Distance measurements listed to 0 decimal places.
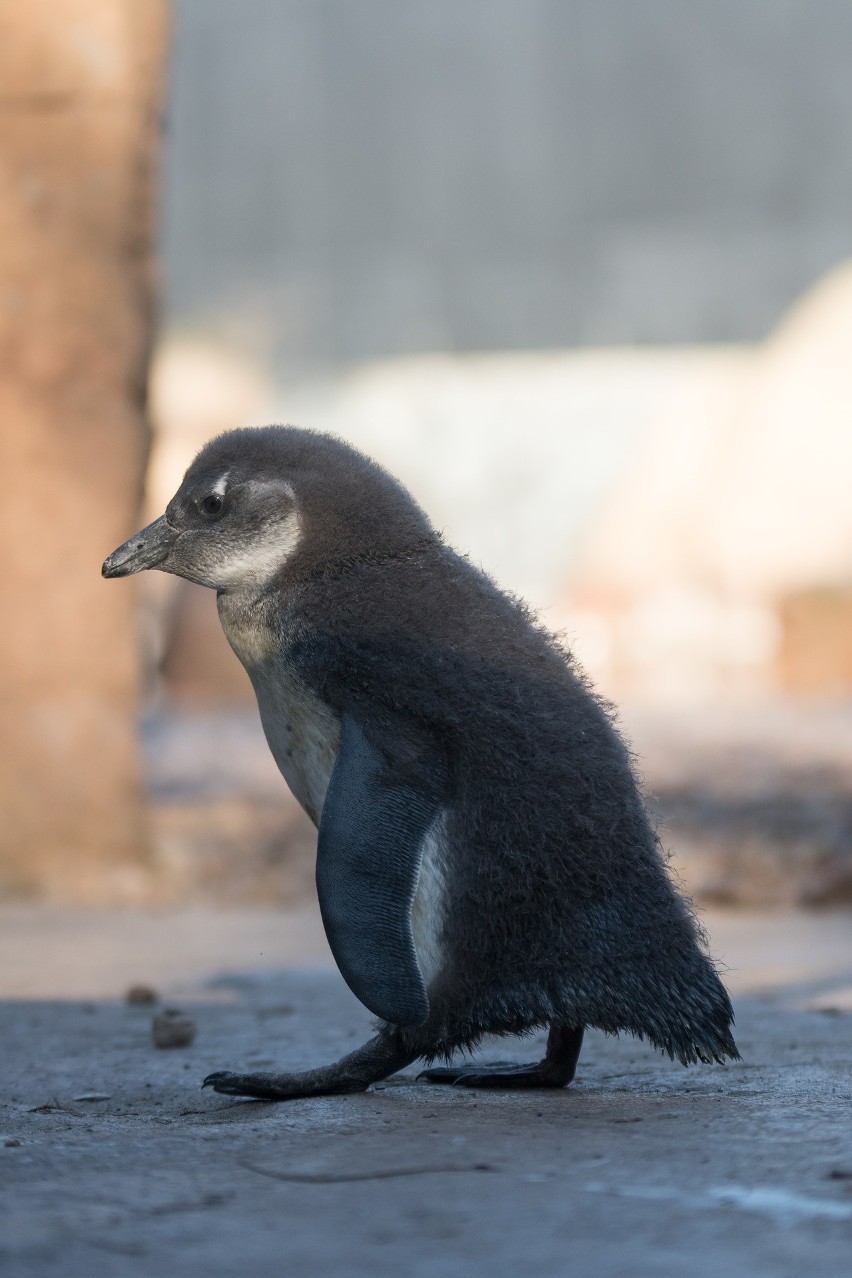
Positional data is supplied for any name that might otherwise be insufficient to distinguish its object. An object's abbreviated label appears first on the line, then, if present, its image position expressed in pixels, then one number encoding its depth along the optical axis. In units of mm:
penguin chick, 4223
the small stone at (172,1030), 5617
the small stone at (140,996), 7012
